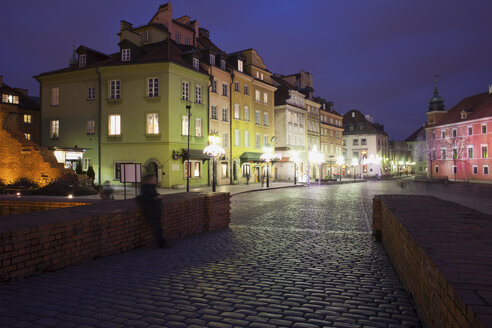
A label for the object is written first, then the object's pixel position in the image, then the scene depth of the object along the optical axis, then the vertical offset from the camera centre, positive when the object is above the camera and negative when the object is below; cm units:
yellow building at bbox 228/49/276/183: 4141 +742
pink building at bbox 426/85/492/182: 5569 +487
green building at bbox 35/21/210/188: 3131 +604
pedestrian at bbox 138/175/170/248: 760 -77
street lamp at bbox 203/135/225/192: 2531 +181
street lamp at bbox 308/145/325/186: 4444 +209
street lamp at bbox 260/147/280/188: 3625 +176
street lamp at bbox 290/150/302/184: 5124 +253
